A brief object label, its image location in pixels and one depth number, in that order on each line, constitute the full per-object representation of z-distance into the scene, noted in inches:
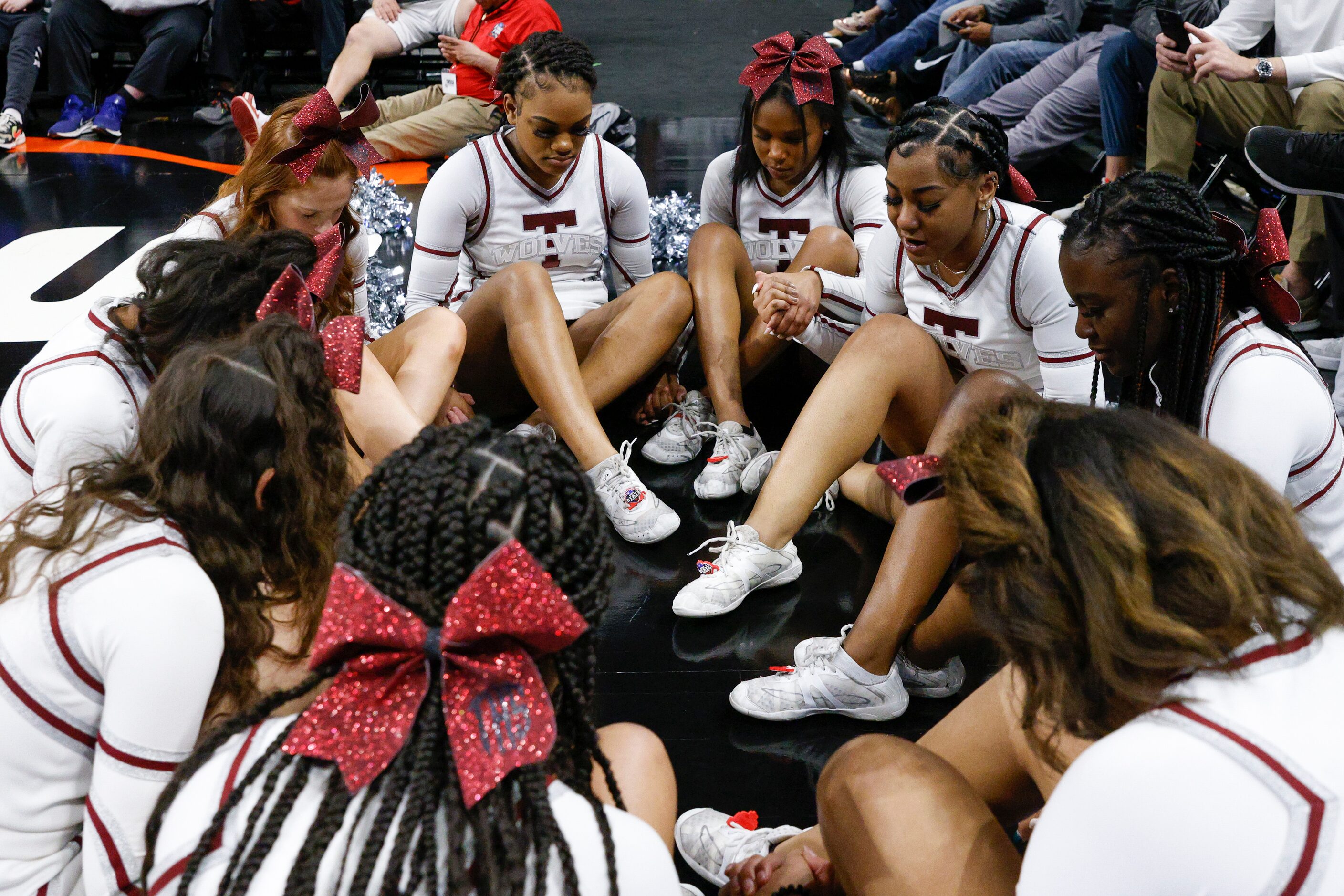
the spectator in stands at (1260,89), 139.4
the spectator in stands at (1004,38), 205.6
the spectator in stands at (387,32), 231.1
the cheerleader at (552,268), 108.3
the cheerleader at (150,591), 48.5
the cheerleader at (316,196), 92.4
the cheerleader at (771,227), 114.7
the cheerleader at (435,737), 38.9
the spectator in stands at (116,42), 239.8
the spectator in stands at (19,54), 225.0
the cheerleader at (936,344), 91.4
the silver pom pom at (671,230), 164.7
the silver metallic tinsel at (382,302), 140.6
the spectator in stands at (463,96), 205.3
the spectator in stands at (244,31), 243.3
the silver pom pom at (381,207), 174.9
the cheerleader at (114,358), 70.9
